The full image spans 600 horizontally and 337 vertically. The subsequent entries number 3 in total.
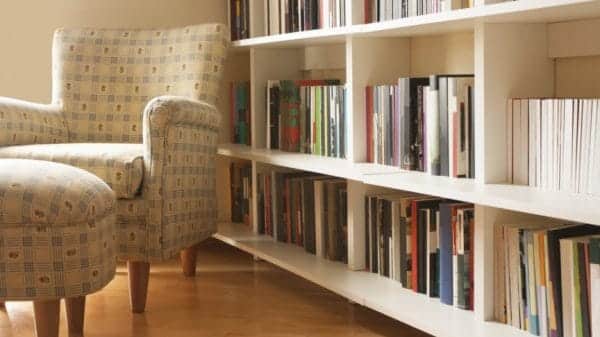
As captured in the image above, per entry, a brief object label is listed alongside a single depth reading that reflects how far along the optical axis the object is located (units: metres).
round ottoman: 2.10
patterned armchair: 2.72
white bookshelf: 2.03
